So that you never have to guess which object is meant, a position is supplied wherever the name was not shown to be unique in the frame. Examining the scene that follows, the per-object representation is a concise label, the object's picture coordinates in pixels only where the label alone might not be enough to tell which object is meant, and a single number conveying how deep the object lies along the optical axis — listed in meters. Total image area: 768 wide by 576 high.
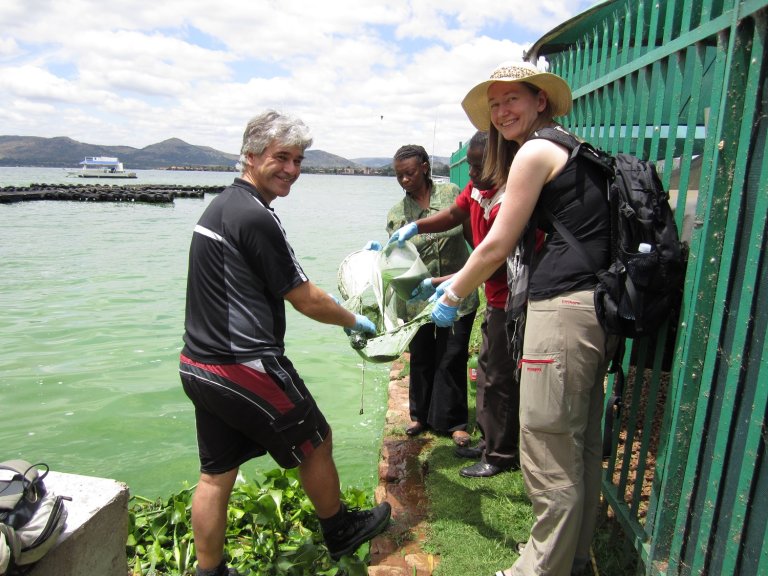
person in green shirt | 3.96
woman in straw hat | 2.15
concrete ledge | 2.26
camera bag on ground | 2.01
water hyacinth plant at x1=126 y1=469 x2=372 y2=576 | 2.89
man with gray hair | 2.43
